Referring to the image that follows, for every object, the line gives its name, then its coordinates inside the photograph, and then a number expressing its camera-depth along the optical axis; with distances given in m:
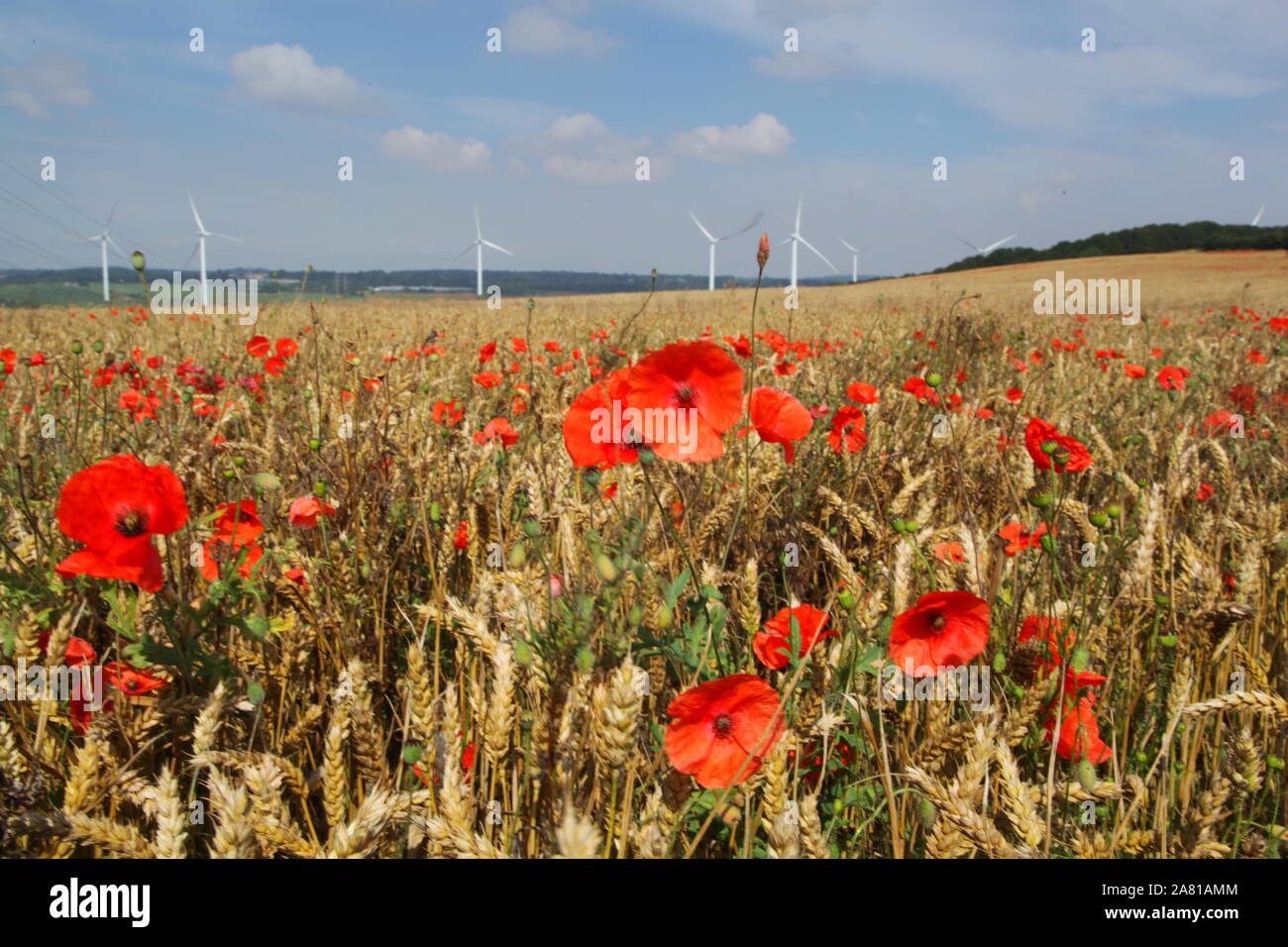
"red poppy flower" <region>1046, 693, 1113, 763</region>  0.64
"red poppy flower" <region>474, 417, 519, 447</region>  1.02
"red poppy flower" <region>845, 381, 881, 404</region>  1.12
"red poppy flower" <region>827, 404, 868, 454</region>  1.01
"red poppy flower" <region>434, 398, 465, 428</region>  1.20
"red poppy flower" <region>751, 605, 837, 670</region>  0.64
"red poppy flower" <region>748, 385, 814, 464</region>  0.68
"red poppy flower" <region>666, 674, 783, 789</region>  0.52
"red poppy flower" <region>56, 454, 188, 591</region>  0.56
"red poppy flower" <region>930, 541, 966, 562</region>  0.75
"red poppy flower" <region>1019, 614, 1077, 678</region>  0.67
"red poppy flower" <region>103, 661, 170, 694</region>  0.59
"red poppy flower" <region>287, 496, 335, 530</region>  0.79
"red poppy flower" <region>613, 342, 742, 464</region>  0.60
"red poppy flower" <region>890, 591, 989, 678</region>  0.59
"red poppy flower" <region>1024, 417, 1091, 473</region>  0.72
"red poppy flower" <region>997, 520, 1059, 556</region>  0.81
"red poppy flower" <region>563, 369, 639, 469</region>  0.61
